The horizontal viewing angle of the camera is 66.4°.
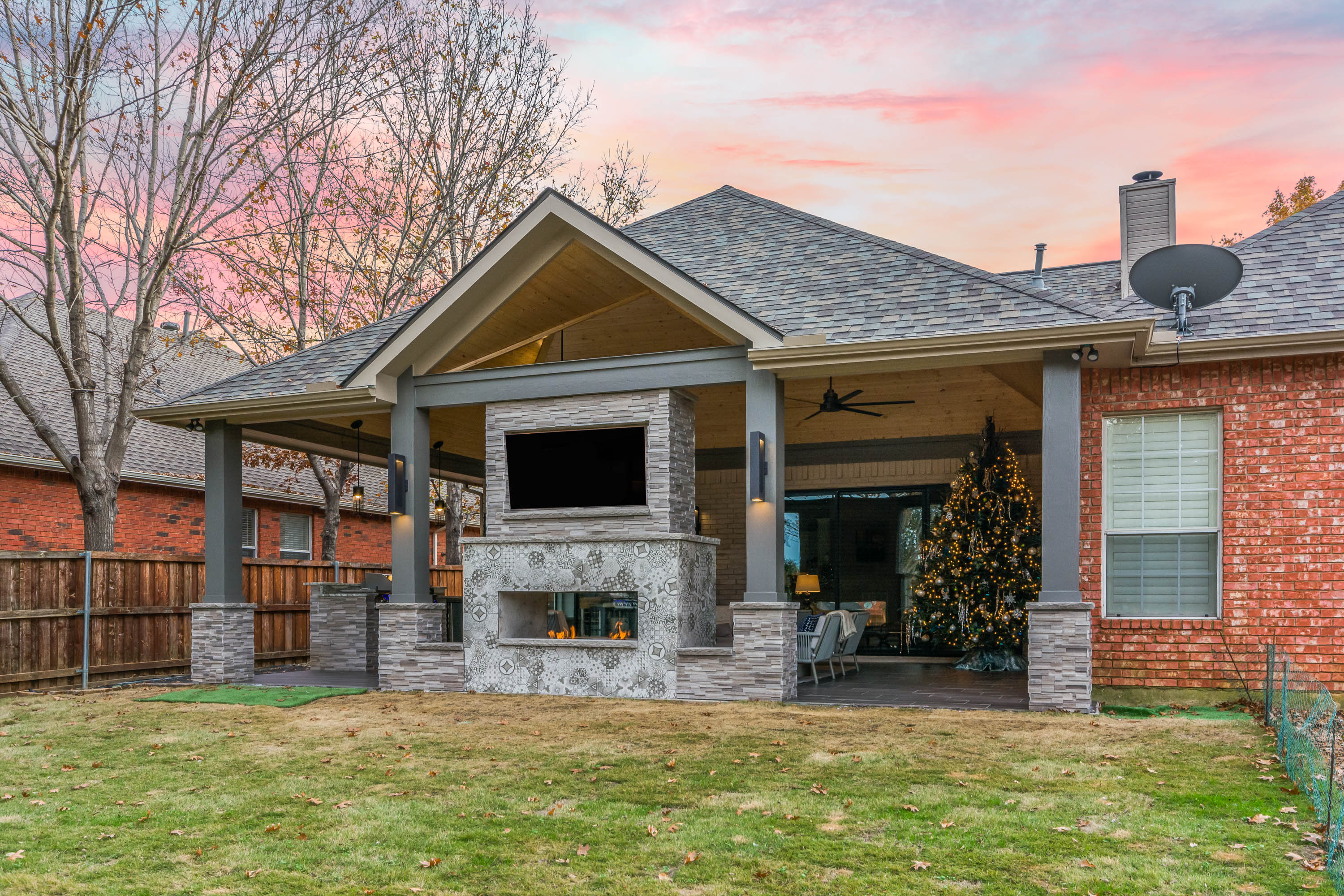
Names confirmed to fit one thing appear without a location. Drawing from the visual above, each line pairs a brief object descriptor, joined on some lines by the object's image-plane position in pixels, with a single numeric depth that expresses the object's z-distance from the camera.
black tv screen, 10.30
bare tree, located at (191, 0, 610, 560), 17.34
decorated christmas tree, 11.91
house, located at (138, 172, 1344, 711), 9.16
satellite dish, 9.54
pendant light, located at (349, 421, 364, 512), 14.04
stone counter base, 12.98
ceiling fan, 11.18
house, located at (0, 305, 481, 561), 15.11
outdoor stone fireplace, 9.84
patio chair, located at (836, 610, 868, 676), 11.66
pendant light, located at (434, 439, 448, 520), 14.72
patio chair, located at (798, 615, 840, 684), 10.66
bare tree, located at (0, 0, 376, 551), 11.74
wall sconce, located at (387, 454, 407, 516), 10.70
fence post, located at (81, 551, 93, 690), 11.66
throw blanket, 11.27
